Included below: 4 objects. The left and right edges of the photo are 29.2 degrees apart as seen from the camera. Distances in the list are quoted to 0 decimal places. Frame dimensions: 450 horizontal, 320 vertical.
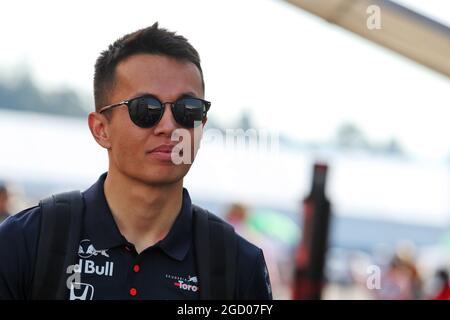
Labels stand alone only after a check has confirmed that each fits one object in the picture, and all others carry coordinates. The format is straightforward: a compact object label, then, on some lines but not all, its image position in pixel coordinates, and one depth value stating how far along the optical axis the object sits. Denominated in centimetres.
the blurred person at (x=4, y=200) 691
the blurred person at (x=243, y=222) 884
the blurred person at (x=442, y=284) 776
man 265
